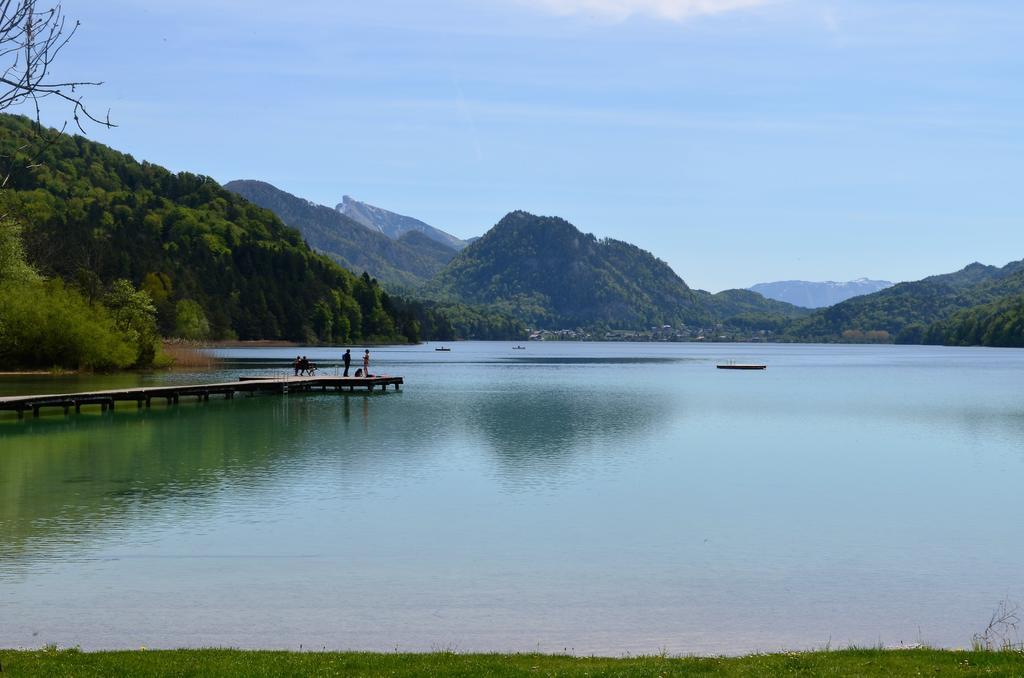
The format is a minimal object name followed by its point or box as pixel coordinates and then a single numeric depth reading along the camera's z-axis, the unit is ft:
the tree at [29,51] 41.29
